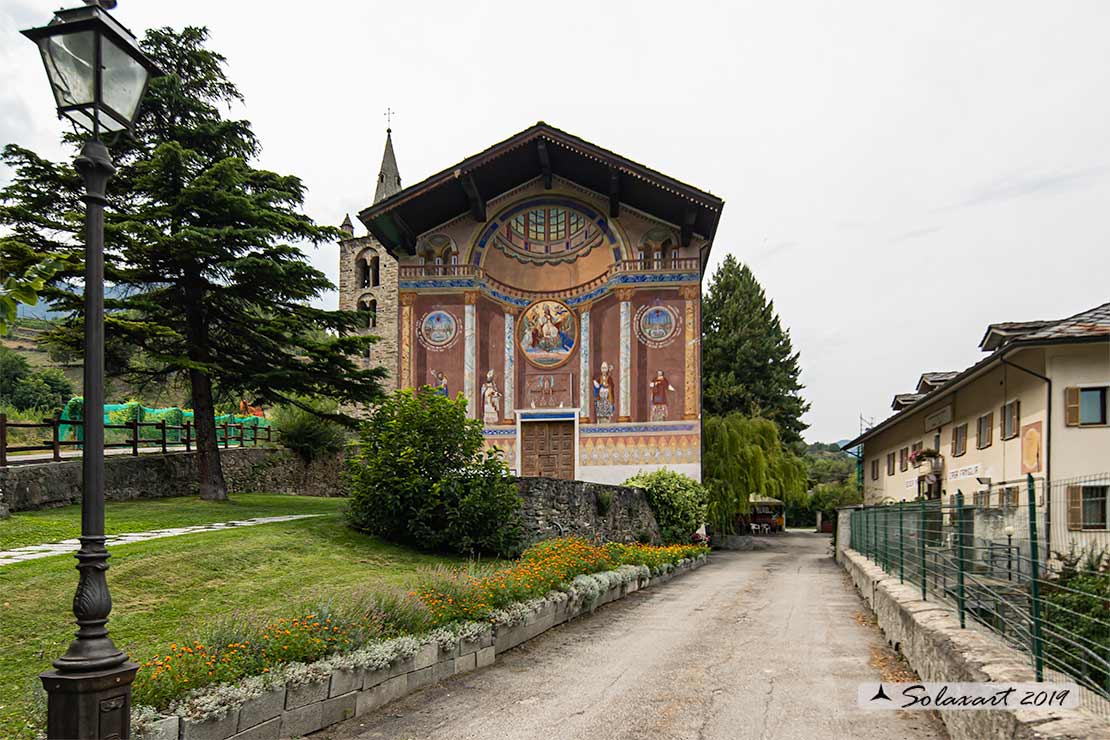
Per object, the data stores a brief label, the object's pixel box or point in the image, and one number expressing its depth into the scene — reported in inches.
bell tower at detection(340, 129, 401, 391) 2315.5
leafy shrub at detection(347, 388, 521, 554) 642.2
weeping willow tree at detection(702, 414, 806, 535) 1257.4
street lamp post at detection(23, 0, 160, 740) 179.8
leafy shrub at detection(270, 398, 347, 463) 1218.6
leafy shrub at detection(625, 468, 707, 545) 1072.2
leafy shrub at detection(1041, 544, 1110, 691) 189.3
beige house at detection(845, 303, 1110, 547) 721.0
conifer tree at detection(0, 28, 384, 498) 748.6
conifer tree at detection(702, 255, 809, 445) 2258.9
